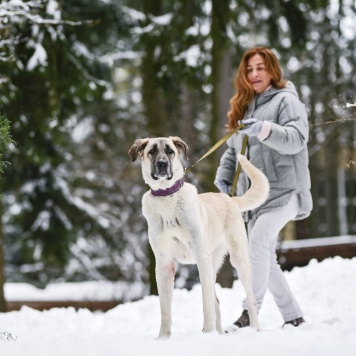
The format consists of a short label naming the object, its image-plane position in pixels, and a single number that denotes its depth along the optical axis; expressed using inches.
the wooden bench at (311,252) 481.1
